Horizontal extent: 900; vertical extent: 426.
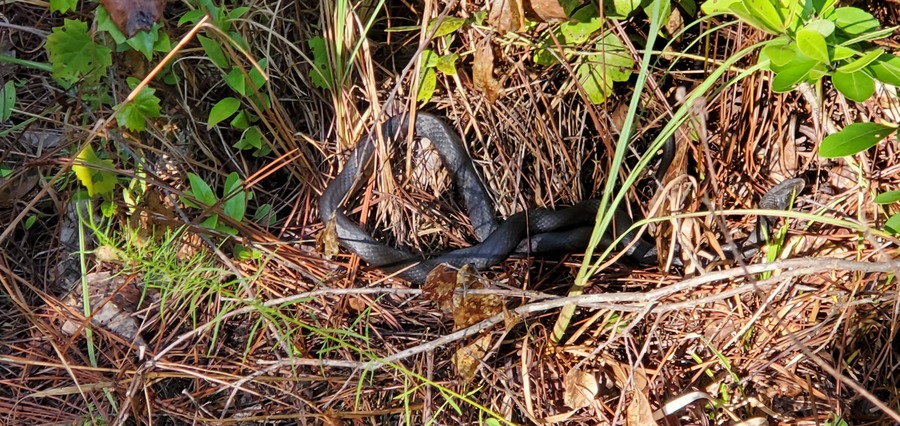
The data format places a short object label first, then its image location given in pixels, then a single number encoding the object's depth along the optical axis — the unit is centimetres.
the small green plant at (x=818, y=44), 181
